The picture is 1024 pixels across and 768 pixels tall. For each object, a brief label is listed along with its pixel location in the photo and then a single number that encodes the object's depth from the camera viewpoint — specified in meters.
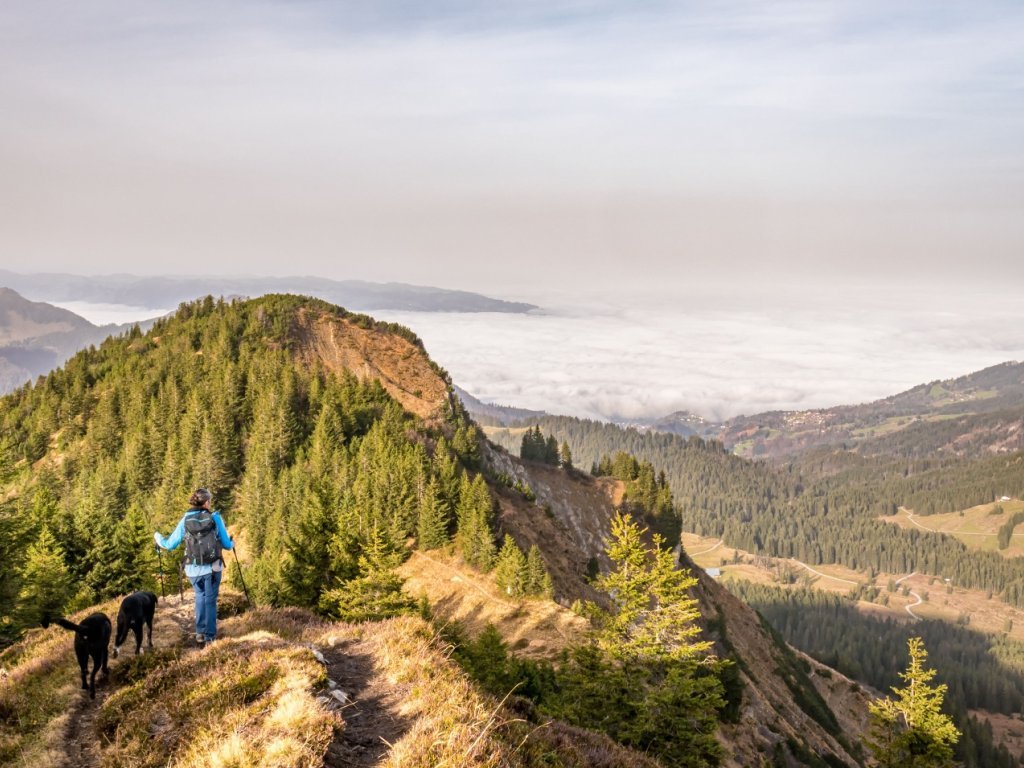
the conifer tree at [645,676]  25.25
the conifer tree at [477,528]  58.56
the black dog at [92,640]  13.63
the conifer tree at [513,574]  53.97
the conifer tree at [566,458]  140.25
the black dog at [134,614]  15.12
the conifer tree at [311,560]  36.25
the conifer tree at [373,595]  32.16
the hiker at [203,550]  16.06
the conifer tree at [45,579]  37.28
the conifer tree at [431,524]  62.09
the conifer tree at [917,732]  34.94
